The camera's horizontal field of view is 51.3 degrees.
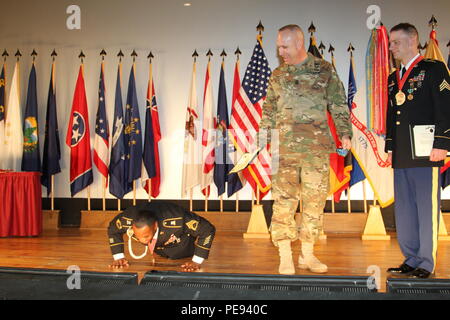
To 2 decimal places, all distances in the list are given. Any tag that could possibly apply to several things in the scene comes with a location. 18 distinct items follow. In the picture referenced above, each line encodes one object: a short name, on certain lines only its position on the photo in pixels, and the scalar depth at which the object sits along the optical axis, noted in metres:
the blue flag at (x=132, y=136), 5.37
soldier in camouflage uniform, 2.71
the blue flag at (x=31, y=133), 5.33
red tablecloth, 4.66
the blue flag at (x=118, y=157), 5.36
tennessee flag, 5.40
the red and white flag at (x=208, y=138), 5.23
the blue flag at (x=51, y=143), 5.39
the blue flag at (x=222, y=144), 5.26
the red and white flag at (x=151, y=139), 5.41
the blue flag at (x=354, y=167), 4.95
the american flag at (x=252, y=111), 4.95
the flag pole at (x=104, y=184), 5.47
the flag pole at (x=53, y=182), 5.46
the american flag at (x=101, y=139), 5.38
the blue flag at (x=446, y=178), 4.77
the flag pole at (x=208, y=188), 5.38
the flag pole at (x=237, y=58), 5.33
